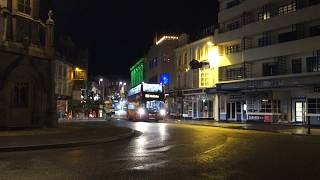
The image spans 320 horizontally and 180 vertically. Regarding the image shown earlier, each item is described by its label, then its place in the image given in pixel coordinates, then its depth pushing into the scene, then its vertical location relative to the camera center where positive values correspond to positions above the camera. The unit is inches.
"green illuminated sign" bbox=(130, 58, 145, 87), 2118.4 +225.4
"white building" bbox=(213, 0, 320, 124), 898.5 +144.3
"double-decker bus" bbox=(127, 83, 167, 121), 1038.1 -21.1
